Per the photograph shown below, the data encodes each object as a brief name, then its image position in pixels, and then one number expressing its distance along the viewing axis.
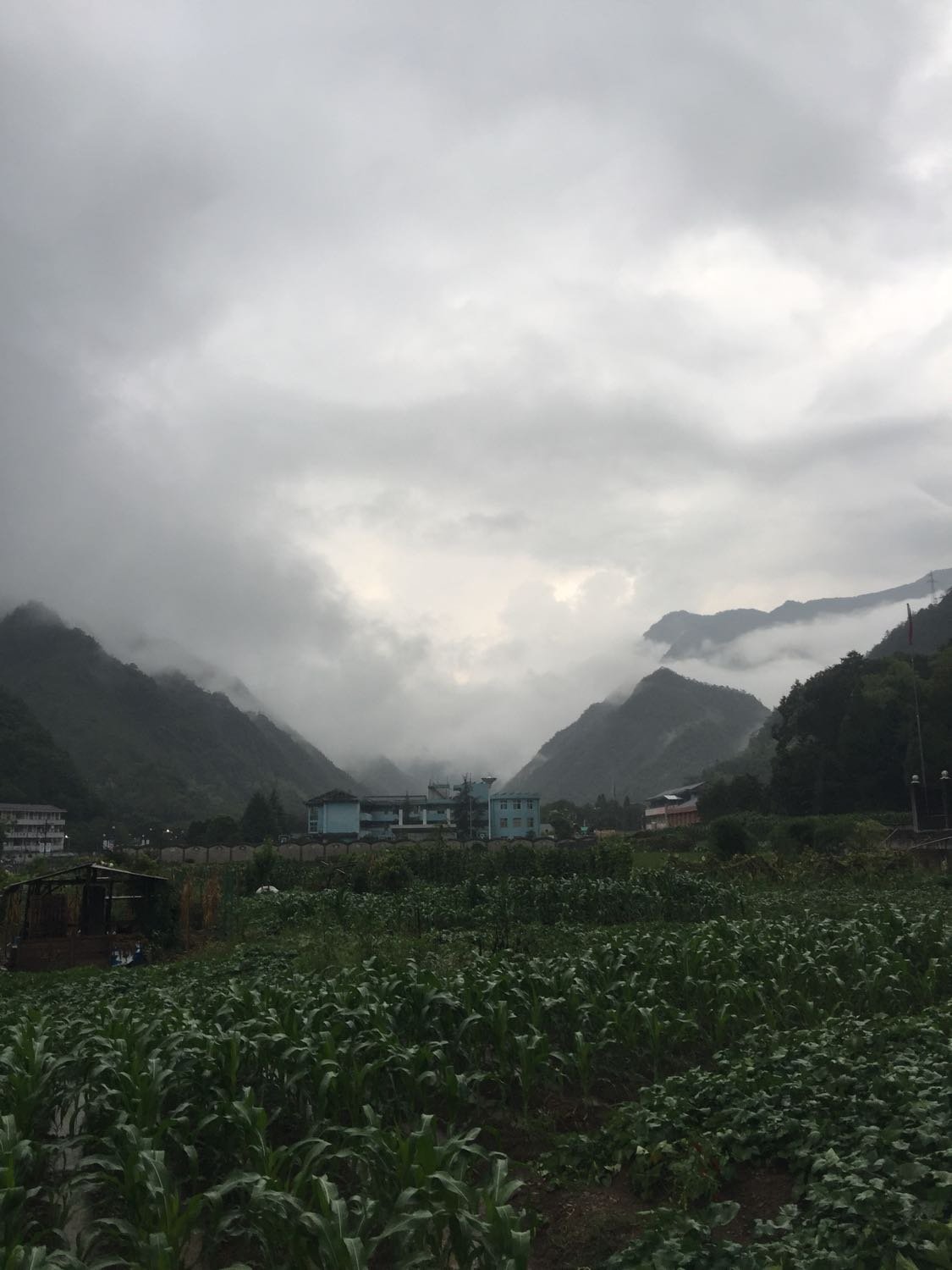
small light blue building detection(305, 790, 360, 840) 105.56
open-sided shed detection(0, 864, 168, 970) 19.67
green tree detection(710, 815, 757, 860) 39.97
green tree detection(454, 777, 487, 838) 106.31
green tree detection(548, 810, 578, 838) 91.43
